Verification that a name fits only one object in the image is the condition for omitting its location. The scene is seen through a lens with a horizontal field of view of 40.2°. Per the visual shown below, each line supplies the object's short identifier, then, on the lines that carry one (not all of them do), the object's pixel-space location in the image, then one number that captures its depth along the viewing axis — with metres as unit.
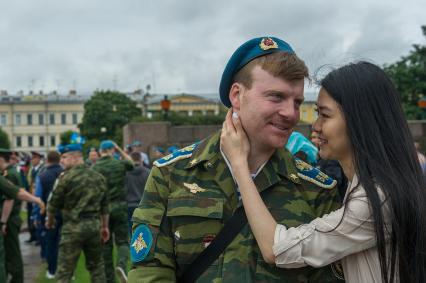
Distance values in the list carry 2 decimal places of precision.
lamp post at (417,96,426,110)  15.48
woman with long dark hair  2.17
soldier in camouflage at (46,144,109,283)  7.23
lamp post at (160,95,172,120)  17.09
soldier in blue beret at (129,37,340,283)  2.43
